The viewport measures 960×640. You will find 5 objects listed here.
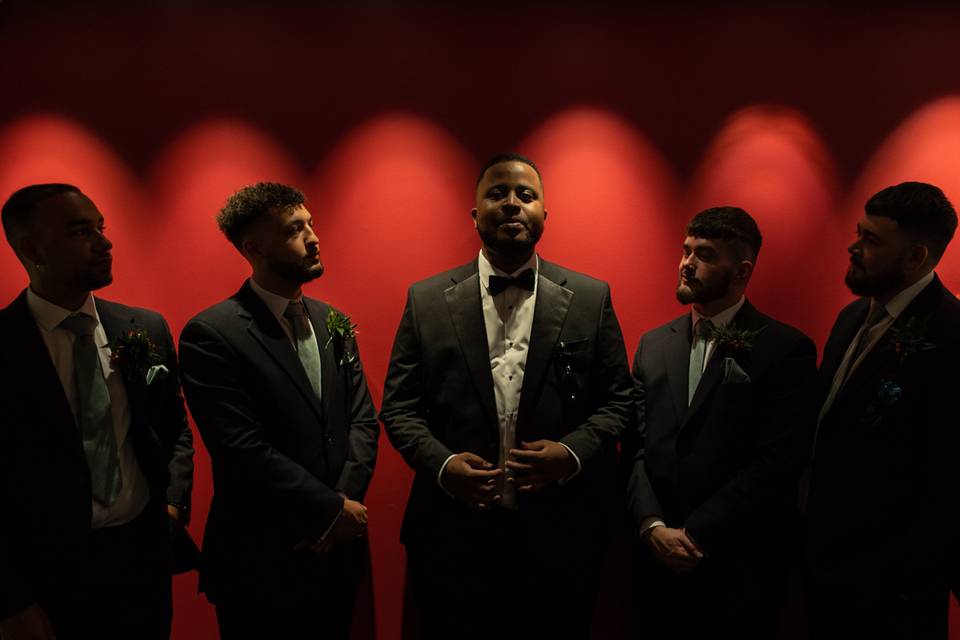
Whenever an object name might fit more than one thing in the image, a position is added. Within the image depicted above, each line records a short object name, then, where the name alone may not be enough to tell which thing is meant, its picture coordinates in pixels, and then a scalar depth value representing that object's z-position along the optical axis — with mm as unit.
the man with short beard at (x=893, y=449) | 2404
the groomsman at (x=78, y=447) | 2297
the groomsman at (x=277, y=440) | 2537
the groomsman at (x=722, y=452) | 2639
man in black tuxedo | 2734
